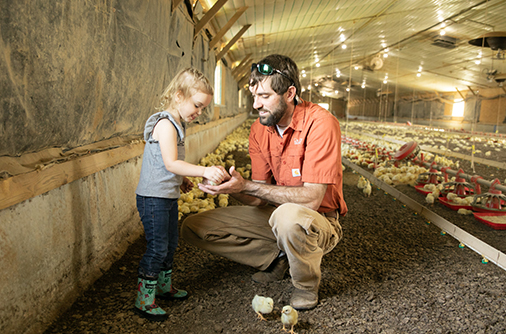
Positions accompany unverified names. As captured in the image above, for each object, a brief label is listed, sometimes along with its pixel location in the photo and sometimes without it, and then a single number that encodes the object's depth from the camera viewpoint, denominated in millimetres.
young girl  1586
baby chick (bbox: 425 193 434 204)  3787
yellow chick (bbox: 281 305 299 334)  1566
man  1718
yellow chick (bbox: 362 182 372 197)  4309
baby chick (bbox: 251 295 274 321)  1662
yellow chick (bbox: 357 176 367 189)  4656
